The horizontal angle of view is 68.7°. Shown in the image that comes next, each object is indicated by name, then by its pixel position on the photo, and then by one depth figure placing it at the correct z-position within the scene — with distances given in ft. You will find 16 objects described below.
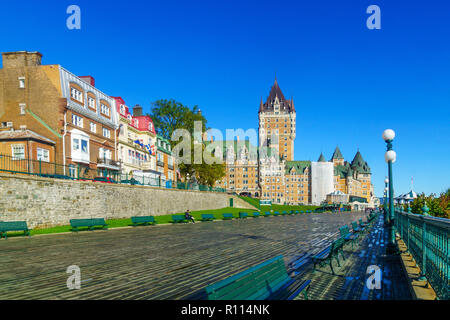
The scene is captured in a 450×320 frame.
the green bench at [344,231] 36.61
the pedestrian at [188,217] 93.55
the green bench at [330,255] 27.94
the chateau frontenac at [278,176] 439.63
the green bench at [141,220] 77.61
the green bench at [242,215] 121.82
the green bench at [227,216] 115.22
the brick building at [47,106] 96.94
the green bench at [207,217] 101.37
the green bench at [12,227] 51.03
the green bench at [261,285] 13.15
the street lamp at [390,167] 37.38
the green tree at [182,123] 167.84
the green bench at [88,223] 61.72
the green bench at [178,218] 88.91
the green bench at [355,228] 49.08
